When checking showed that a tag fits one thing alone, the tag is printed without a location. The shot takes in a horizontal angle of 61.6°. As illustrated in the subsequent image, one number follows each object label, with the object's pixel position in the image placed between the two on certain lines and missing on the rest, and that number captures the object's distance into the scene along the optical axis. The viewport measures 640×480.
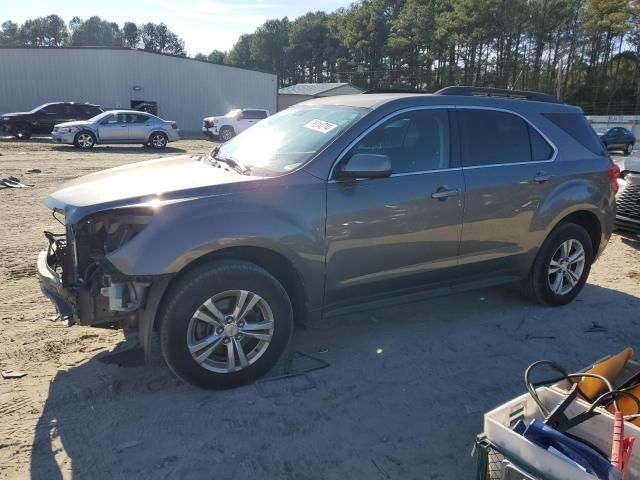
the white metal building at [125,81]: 32.50
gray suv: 3.25
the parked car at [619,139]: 29.70
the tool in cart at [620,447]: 2.10
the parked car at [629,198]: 7.70
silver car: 20.33
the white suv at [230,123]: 27.31
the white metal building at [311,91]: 54.33
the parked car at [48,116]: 23.53
